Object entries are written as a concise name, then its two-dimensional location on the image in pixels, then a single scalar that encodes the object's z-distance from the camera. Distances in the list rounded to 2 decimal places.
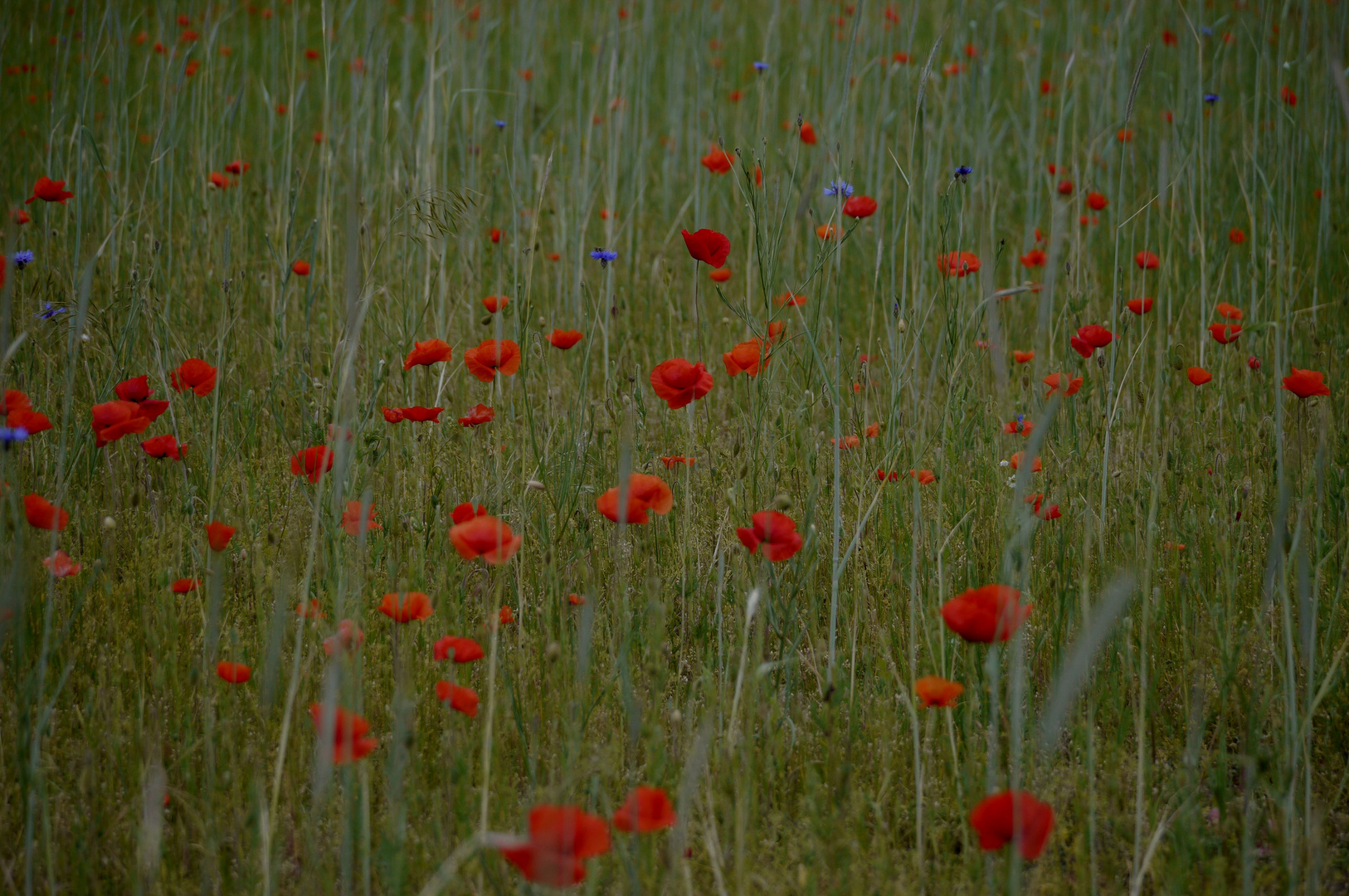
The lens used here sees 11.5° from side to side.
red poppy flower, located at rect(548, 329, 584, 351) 6.36
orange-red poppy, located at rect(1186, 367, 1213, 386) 6.42
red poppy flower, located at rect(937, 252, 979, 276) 6.22
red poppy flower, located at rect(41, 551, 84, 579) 6.01
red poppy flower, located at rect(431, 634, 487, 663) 5.90
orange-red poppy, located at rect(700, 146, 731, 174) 6.74
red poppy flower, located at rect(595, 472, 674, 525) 5.97
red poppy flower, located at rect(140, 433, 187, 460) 6.19
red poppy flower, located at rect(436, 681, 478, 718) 5.85
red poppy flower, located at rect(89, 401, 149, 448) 6.09
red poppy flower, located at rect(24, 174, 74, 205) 6.52
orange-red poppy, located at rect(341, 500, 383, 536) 6.06
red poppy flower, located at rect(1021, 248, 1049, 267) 7.34
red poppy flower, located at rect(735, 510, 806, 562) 5.96
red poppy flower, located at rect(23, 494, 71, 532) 5.96
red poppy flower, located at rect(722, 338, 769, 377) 6.28
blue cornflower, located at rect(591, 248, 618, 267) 6.62
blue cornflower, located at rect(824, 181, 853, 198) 6.17
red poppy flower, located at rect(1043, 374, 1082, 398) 6.36
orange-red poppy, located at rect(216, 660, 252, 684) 5.90
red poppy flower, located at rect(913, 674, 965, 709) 5.84
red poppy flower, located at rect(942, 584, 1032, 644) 5.80
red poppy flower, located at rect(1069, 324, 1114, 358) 6.35
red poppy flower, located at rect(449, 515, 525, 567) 5.93
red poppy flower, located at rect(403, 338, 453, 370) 6.24
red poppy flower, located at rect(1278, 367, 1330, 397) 6.19
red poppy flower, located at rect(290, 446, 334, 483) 6.13
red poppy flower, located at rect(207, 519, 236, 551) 6.02
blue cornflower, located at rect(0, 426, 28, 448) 5.97
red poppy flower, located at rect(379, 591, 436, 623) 5.93
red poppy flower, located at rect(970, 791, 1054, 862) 5.70
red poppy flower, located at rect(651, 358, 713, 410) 6.14
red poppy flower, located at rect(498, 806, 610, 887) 5.66
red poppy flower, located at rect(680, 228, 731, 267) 6.22
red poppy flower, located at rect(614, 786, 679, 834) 5.72
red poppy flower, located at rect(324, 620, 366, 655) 5.89
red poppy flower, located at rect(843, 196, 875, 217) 6.38
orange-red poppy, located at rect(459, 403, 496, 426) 6.25
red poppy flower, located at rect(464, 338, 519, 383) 6.27
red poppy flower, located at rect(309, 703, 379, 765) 5.74
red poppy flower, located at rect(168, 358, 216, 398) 6.25
